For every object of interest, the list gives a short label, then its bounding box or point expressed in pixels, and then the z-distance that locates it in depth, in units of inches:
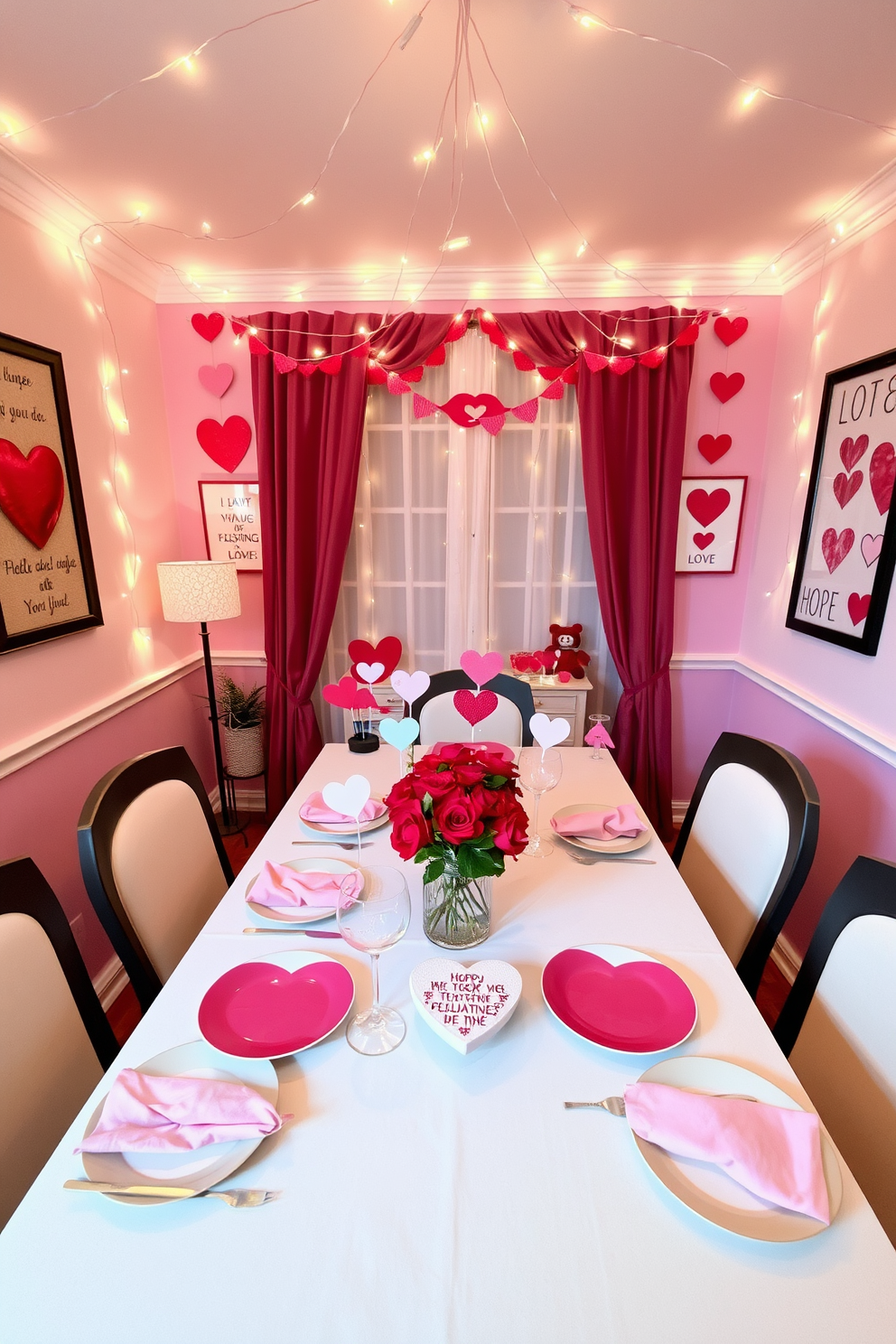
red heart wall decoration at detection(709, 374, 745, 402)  96.3
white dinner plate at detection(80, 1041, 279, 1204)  26.6
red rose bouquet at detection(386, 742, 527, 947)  35.9
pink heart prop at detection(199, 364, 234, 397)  98.3
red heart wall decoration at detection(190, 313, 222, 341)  95.1
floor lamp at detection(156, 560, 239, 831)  87.7
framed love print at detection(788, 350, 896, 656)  68.2
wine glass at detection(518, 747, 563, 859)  51.8
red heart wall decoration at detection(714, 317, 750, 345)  93.7
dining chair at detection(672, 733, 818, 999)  46.6
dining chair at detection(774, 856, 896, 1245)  32.9
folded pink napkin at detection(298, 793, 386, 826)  56.7
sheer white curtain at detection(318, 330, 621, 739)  101.5
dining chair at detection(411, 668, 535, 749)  79.3
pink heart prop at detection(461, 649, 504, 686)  64.6
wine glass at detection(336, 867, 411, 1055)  32.7
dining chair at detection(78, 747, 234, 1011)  43.7
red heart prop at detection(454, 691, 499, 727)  58.9
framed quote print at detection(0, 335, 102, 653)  64.1
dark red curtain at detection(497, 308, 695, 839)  93.6
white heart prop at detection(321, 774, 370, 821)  42.2
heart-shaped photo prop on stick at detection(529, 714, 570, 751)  52.5
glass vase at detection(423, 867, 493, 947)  41.1
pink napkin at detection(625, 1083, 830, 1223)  25.8
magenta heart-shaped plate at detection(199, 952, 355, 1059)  33.5
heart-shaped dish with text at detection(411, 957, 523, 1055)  33.1
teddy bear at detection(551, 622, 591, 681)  105.0
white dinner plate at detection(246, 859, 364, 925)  44.0
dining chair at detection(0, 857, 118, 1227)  32.9
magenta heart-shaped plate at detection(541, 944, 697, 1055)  34.1
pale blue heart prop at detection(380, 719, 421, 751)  50.4
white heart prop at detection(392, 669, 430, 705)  60.9
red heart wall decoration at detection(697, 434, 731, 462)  98.7
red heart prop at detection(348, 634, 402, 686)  107.6
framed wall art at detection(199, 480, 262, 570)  104.4
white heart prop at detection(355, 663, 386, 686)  68.4
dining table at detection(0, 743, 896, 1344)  22.5
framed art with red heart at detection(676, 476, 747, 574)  101.0
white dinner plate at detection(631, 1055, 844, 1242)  25.1
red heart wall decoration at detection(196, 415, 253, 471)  100.9
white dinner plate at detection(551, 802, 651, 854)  52.6
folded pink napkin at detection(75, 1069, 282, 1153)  27.5
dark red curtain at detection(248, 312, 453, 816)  94.0
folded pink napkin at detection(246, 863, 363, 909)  45.3
